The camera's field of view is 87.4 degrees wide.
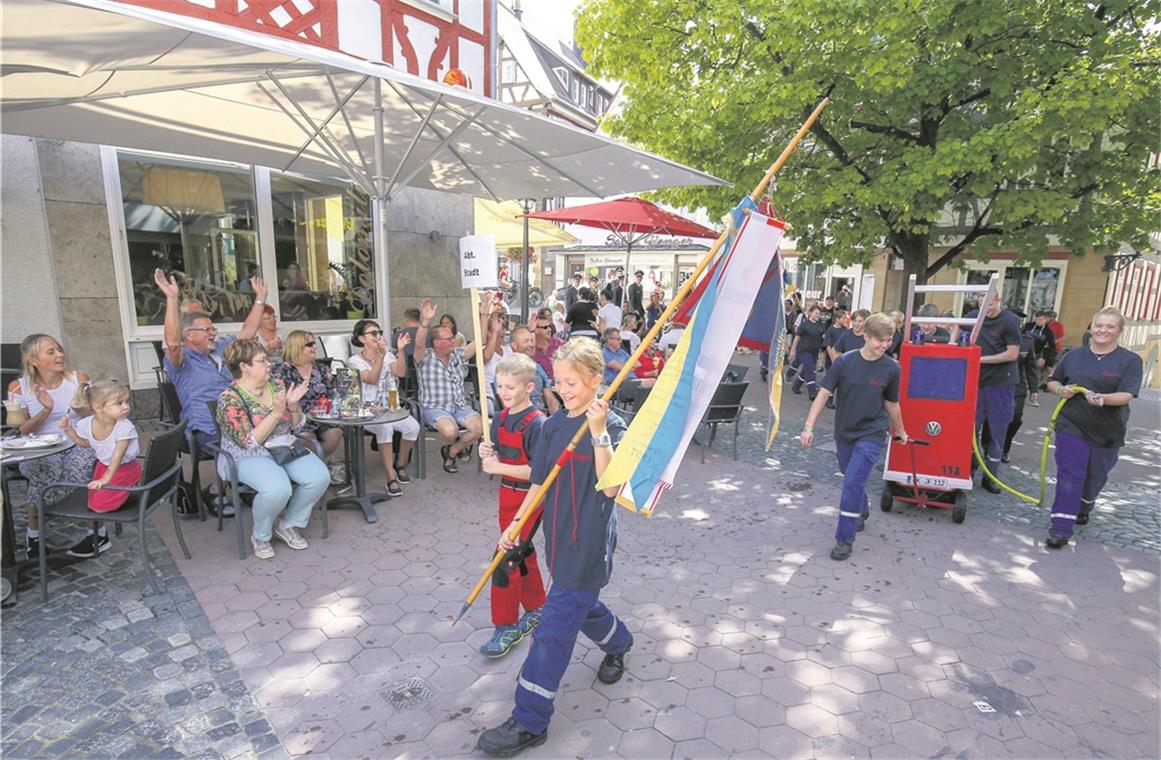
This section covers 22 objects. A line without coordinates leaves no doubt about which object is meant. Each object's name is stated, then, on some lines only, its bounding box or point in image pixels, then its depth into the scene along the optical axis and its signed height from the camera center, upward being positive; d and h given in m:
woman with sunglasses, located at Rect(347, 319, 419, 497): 5.32 -0.85
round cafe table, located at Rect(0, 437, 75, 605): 3.38 -1.59
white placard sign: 3.74 +0.12
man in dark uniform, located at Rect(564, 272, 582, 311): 17.81 -0.32
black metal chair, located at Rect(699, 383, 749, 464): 6.37 -1.25
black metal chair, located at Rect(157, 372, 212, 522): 4.39 -1.31
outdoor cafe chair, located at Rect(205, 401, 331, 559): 3.96 -1.42
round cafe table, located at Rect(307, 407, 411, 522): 4.64 -1.42
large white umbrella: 3.00 +1.20
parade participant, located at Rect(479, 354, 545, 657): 2.93 -0.94
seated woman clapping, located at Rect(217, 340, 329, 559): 4.11 -1.18
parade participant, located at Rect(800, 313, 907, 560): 4.38 -0.90
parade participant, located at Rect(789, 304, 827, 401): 10.48 -1.05
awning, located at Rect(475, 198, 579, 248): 10.88 +1.02
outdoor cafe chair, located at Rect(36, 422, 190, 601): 3.54 -1.37
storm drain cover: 2.78 -1.92
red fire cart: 4.90 -1.03
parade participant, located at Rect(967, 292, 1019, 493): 5.86 -0.78
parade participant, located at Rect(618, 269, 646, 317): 17.31 -0.39
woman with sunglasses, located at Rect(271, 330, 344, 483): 4.76 -0.74
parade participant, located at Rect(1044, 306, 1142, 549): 4.39 -0.87
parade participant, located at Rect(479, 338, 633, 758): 2.46 -1.09
